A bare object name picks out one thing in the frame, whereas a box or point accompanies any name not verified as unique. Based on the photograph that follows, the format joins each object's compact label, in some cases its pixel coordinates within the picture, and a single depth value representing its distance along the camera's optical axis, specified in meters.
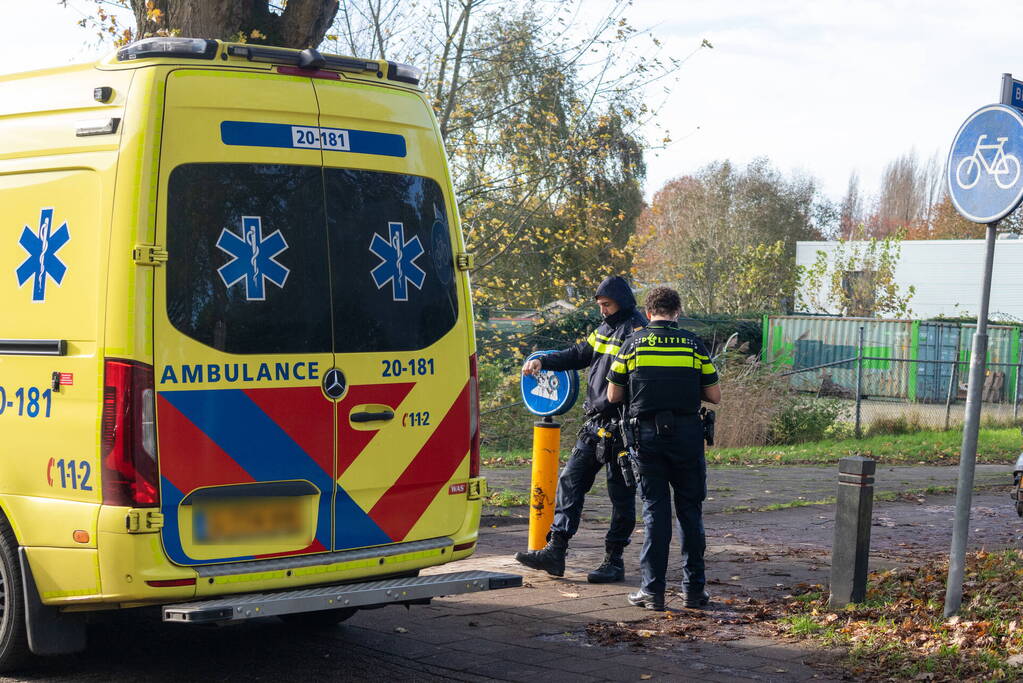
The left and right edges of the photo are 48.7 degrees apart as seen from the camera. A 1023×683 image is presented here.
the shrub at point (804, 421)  17.78
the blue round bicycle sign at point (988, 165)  6.19
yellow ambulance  4.77
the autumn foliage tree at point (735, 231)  40.66
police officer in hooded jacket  7.52
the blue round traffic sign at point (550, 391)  7.91
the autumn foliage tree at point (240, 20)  8.69
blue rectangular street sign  6.44
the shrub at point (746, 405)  17.19
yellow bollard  7.95
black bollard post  6.77
